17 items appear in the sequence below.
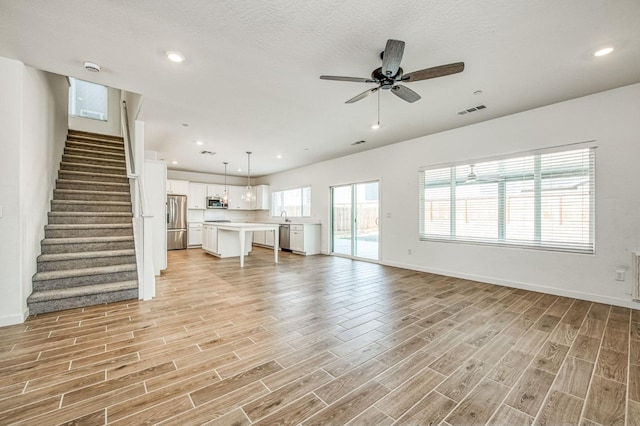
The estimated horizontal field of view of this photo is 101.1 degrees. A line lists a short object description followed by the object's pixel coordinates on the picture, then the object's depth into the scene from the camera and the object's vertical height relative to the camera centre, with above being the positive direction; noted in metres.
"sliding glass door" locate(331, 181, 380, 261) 6.53 -0.23
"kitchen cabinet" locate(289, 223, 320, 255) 7.60 -0.79
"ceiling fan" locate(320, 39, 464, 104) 2.15 +1.29
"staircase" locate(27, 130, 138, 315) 3.21 -0.39
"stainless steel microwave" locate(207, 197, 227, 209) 9.56 +0.31
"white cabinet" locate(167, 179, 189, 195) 8.45 +0.81
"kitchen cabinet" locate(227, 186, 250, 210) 10.22 +0.46
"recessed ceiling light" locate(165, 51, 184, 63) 2.62 +1.58
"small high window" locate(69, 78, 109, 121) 6.41 +2.77
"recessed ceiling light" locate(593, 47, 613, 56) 2.55 +1.57
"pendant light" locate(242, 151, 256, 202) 6.91 +0.44
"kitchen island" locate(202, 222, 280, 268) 6.28 -0.70
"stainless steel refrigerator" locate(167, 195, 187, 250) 8.23 -0.31
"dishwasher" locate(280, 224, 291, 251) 8.25 -0.84
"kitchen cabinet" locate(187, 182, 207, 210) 9.20 +0.54
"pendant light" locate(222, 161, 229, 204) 7.90 +1.16
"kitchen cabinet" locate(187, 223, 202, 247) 9.03 -0.80
